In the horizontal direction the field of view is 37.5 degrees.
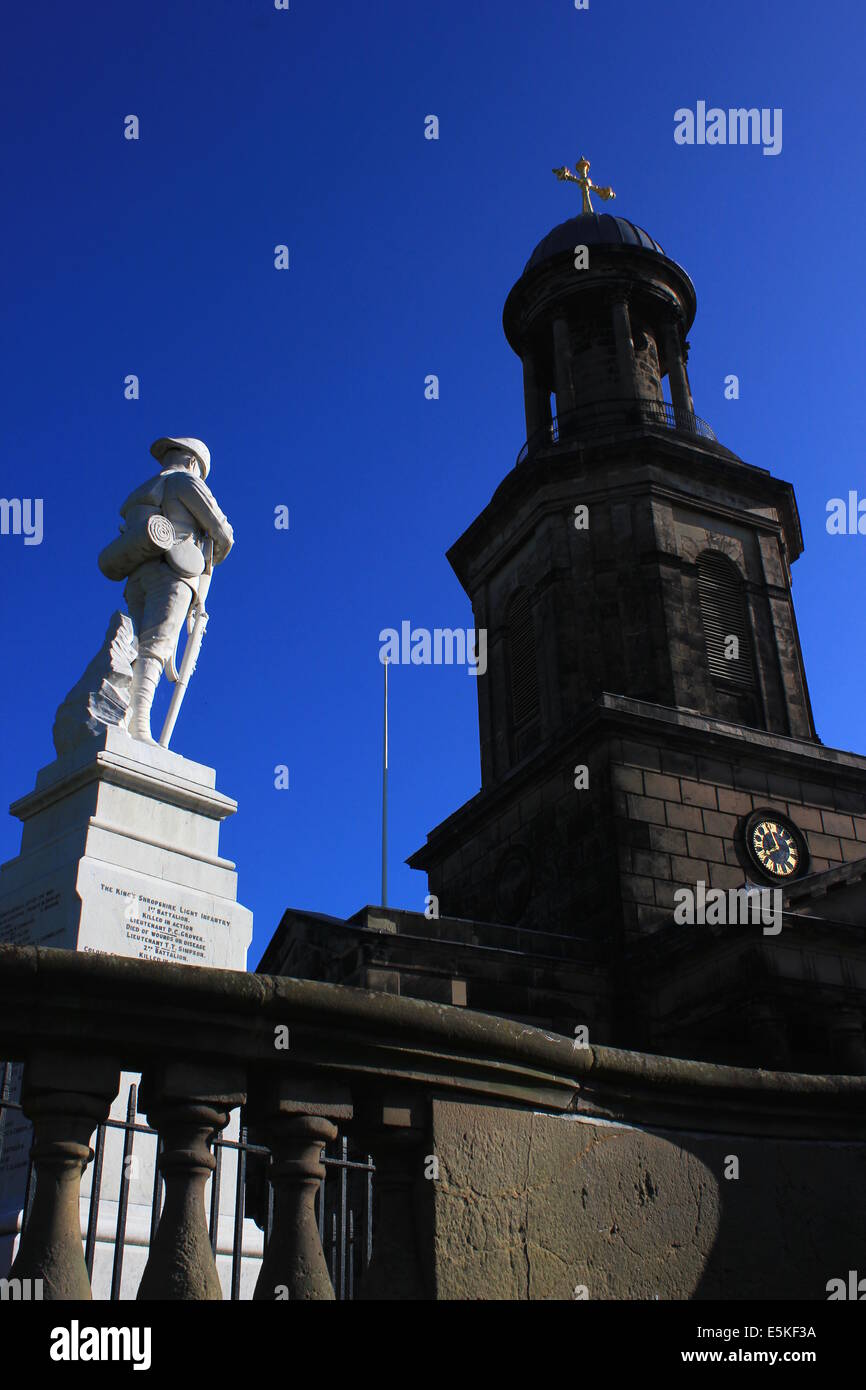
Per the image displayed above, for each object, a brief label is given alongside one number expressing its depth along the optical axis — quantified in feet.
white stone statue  35.70
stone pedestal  30.73
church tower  78.89
